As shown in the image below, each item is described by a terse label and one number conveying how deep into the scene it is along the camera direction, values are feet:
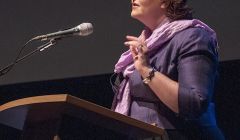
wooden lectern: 13.88
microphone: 15.82
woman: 15.16
